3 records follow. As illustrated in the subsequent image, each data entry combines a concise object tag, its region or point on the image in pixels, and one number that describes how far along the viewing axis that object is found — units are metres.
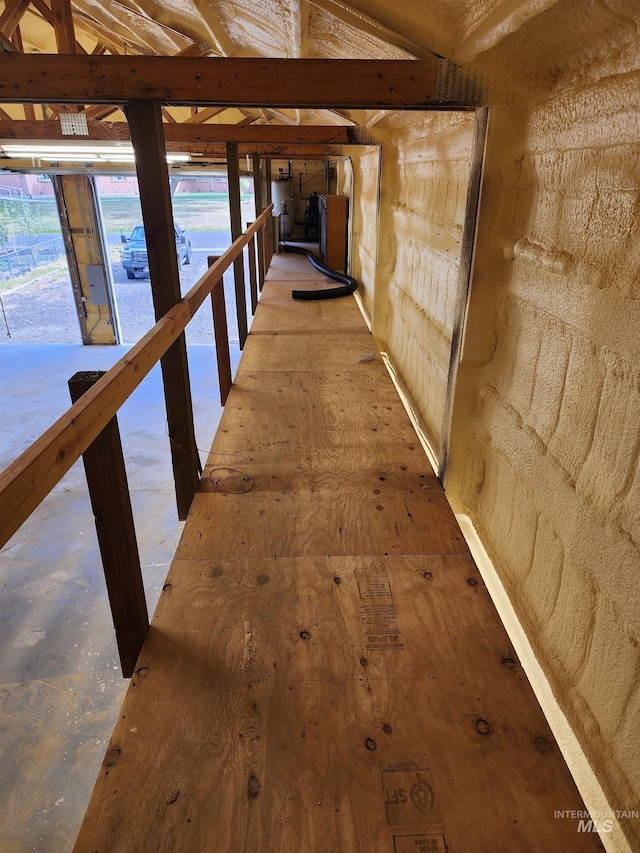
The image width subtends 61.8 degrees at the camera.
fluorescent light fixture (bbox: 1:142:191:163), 4.90
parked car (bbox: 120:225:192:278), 17.83
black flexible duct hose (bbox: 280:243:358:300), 6.05
